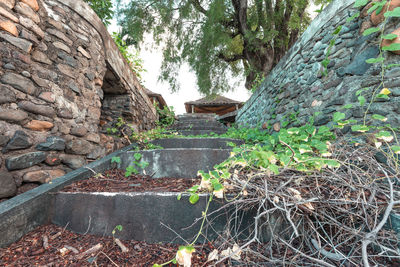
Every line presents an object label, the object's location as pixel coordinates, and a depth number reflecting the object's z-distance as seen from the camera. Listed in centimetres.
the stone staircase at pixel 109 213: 93
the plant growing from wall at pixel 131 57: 310
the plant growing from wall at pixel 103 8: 304
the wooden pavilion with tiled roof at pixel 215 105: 1041
